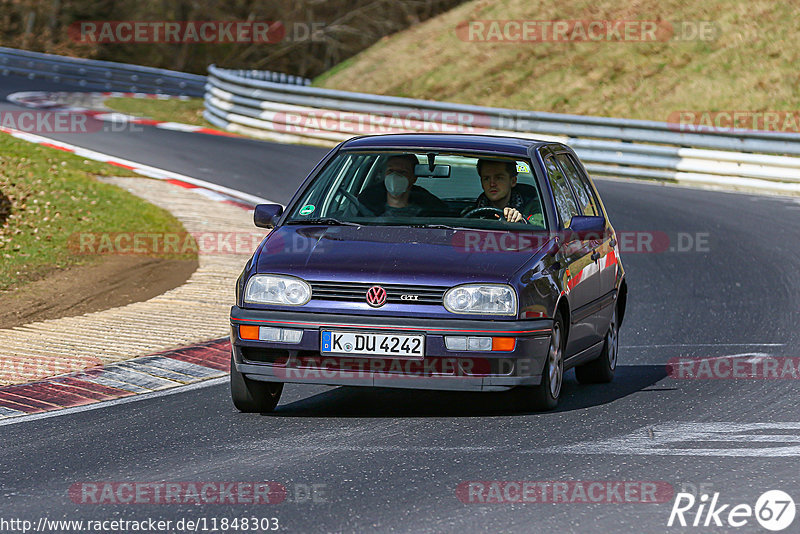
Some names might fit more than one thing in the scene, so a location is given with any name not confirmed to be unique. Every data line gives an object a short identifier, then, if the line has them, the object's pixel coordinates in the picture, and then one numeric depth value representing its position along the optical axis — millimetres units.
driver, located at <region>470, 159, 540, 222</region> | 16594
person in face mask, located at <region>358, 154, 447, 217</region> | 16500
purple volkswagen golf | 14375
